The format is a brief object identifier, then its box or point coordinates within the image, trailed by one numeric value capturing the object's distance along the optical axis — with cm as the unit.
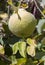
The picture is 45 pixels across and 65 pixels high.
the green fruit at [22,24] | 59
